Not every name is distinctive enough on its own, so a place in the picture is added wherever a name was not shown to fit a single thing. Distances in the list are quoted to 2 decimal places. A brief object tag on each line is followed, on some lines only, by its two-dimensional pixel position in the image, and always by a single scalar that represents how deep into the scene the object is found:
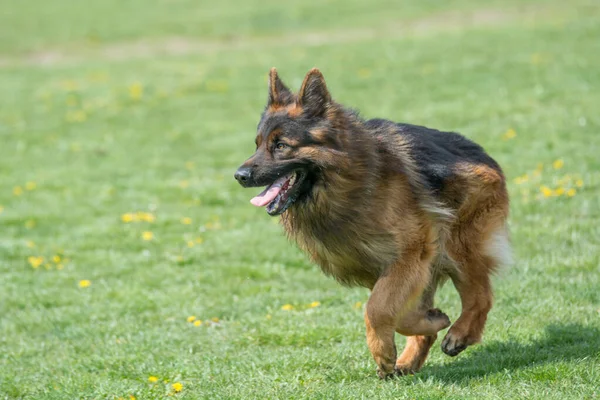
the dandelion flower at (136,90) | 19.85
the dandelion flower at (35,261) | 10.27
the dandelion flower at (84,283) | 9.45
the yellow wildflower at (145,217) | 11.85
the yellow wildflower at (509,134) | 13.52
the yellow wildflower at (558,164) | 11.62
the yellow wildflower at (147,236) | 10.98
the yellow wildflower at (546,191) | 10.66
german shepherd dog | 5.95
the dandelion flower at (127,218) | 11.96
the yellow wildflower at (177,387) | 6.09
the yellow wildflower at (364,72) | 19.41
